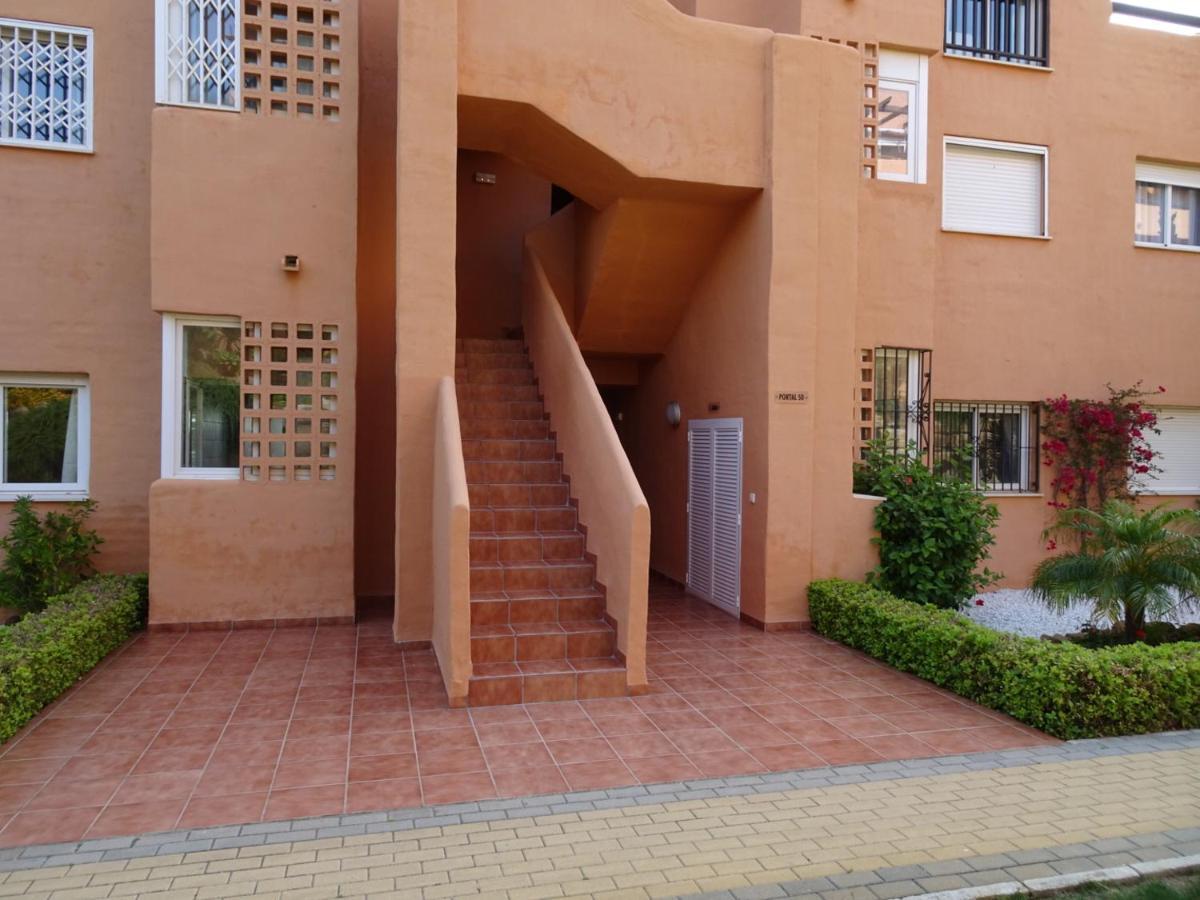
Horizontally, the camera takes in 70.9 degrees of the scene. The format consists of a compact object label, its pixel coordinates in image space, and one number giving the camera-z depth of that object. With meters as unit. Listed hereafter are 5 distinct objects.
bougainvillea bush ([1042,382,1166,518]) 10.59
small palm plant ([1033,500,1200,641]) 6.57
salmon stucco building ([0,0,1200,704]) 7.32
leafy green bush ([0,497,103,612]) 7.92
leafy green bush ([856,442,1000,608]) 7.90
